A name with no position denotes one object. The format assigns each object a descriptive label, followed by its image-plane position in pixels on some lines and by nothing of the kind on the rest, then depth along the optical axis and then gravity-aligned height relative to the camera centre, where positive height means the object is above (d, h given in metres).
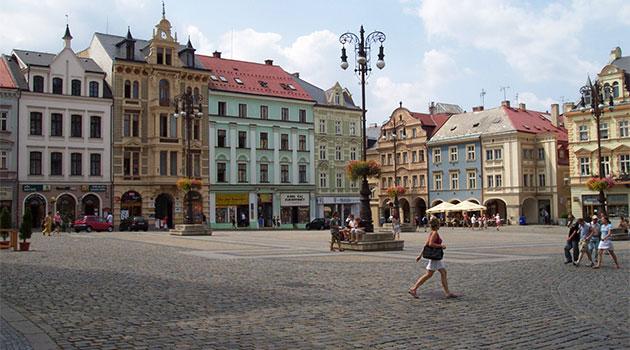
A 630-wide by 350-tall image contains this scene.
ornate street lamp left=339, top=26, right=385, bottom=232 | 22.88 +5.25
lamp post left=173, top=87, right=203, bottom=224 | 38.22 +6.34
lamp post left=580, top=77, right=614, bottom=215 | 32.13 +5.52
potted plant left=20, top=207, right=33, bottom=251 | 23.48 -0.27
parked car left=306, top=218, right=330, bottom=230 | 59.19 -0.67
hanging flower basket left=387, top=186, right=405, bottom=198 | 48.30 +1.87
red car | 47.16 -0.25
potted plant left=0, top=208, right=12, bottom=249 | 24.62 -0.12
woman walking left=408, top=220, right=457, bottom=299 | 11.55 -0.90
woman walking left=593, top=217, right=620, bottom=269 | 17.56 -0.77
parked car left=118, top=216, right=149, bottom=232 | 50.81 -0.31
